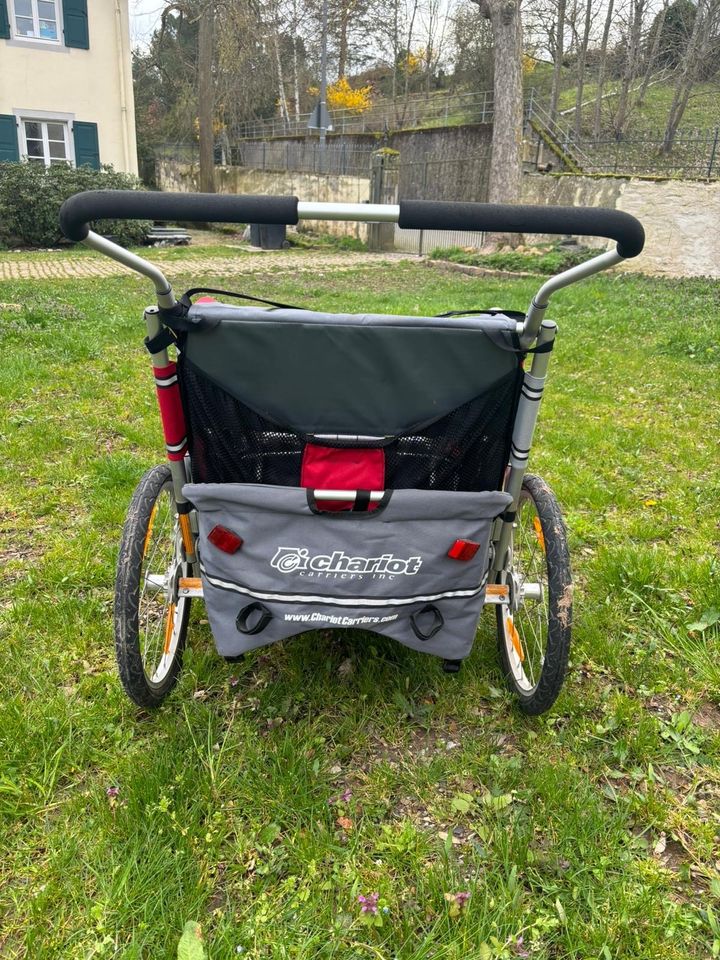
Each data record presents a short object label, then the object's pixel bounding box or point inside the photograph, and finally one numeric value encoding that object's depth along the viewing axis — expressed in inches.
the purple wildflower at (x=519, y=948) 62.2
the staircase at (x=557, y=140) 702.5
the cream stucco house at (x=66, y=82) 698.8
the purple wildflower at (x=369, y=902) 65.5
